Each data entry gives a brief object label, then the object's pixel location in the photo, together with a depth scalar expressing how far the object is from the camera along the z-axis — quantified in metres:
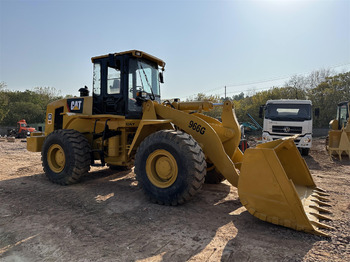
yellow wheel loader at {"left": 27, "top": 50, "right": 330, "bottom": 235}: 3.42
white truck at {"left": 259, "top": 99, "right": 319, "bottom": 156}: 10.60
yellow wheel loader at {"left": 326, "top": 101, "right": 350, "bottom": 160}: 10.04
